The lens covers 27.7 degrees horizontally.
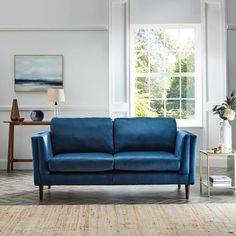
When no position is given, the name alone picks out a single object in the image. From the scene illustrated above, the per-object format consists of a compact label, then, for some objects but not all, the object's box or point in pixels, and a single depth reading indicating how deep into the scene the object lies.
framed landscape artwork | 7.72
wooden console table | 7.33
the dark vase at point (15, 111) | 7.41
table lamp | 7.25
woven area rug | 3.67
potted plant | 5.53
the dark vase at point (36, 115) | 7.43
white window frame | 7.94
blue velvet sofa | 5.04
